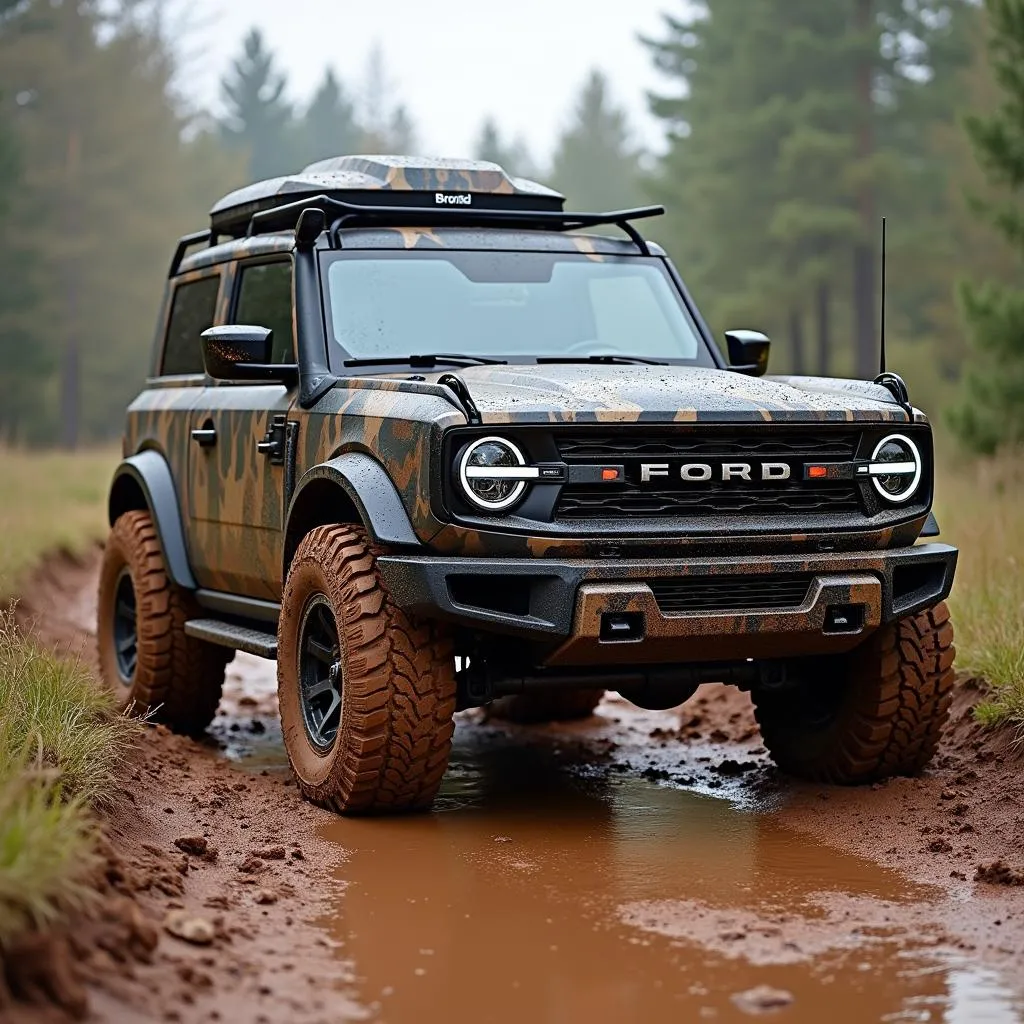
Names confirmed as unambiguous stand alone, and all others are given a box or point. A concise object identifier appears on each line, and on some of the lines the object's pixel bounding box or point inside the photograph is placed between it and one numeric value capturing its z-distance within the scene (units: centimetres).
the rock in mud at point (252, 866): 512
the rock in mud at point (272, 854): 527
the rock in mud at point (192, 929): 419
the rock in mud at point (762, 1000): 388
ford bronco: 546
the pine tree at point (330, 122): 8025
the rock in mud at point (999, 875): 502
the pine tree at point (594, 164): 8000
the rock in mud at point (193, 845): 529
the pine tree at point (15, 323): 3644
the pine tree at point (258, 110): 7719
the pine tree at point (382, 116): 7938
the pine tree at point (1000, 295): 1308
